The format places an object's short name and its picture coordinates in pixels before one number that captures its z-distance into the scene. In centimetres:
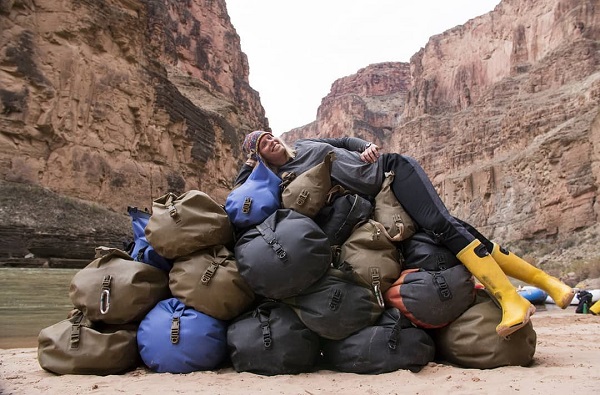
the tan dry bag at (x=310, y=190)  269
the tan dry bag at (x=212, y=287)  256
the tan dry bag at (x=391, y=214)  276
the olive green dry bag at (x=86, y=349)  253
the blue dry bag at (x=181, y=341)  253
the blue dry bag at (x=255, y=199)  270
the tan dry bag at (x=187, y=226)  262
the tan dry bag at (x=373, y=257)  258
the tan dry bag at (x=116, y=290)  260
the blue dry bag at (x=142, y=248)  283
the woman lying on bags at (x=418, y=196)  256
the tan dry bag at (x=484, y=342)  248
